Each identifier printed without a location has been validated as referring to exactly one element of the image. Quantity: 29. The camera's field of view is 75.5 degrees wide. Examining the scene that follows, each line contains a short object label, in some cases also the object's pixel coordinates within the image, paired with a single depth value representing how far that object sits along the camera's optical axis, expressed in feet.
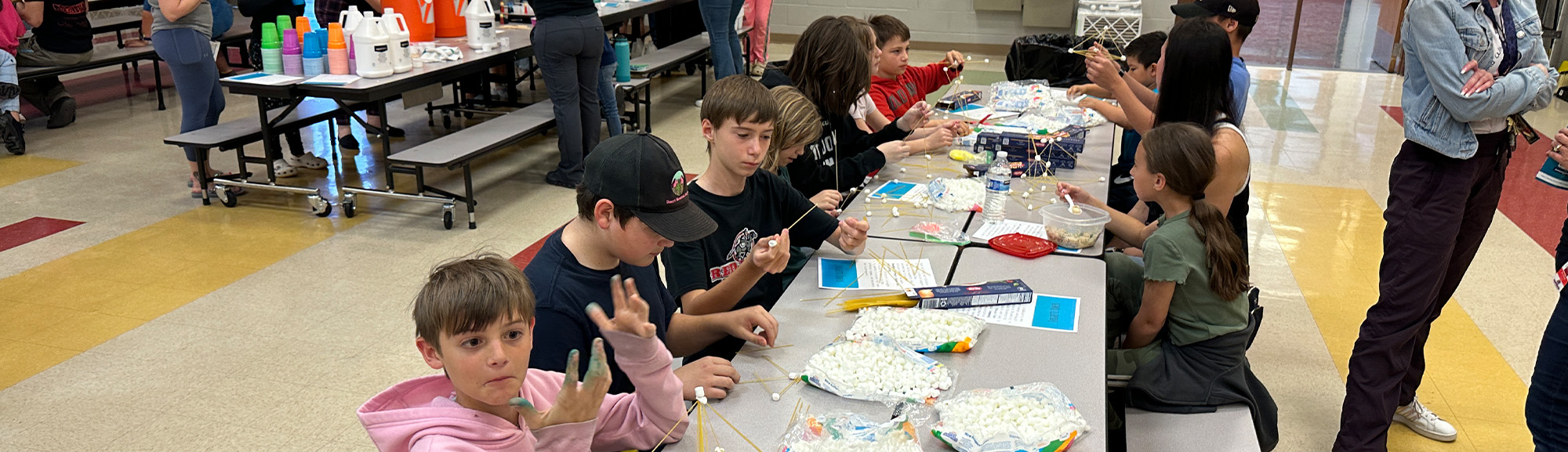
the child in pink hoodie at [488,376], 4.88
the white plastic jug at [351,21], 16.19
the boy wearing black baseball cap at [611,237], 5.92
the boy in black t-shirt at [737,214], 7.95
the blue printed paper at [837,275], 8.26
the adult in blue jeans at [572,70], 17.04
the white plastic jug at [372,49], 15.58
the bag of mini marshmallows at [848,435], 5.60
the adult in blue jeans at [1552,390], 6.89
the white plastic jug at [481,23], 18.28
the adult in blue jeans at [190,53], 16.08
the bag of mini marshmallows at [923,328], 6.94
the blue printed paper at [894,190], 10.87
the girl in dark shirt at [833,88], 11.64
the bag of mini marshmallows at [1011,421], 5.65
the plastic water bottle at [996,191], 10.21
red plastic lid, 8.95
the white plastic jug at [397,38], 15.88
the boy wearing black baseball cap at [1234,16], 12.28
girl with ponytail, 7.92
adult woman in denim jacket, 8.30
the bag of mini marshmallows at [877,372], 6.29
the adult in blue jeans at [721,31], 23.27
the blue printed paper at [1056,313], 7.48
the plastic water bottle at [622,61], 21.99
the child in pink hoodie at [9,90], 19.95
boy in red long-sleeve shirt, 14.66
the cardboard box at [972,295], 7.72
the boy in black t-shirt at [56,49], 21.71
